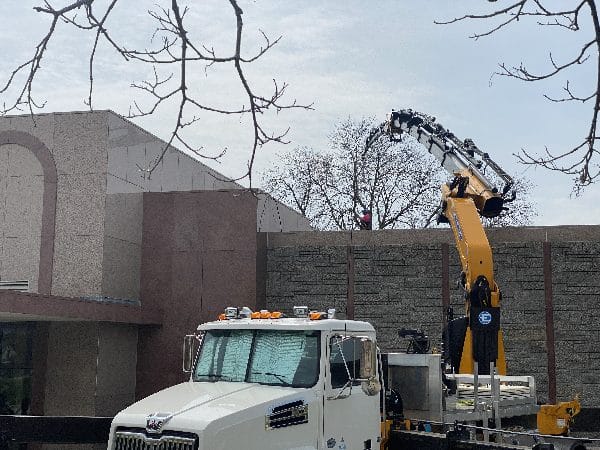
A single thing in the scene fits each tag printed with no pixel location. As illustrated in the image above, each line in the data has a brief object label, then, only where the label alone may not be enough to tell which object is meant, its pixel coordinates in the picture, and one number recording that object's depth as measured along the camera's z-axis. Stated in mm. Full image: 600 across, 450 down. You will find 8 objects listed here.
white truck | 7770
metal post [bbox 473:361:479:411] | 11117
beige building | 19078
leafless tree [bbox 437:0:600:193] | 5000
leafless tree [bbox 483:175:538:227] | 40250
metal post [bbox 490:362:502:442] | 11141
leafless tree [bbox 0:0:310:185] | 5031
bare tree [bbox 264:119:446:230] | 38219
